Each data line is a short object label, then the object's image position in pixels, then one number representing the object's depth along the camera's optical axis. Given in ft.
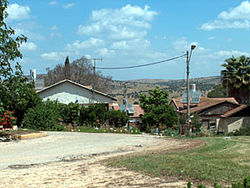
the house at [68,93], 155.22
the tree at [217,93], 254.27
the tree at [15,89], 67.31
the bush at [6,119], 73.01
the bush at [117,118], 114.26
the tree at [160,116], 107.55
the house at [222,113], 139.39
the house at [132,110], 199.80
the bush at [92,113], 112.47
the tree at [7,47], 63.36
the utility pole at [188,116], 99.87
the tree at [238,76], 140.26
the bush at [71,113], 112.47
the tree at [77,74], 230.48
